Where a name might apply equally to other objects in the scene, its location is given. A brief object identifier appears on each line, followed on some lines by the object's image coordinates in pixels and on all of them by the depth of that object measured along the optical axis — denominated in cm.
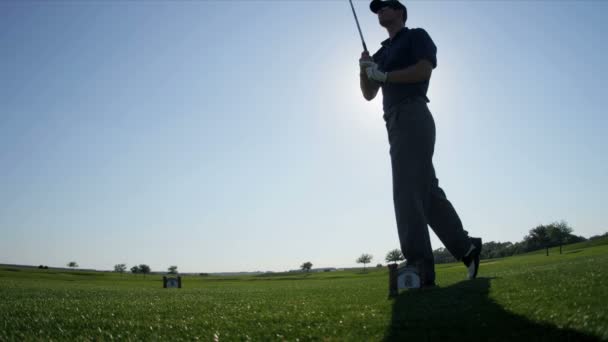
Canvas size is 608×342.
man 515
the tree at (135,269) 17875
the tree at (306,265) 19688
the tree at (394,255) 14525
